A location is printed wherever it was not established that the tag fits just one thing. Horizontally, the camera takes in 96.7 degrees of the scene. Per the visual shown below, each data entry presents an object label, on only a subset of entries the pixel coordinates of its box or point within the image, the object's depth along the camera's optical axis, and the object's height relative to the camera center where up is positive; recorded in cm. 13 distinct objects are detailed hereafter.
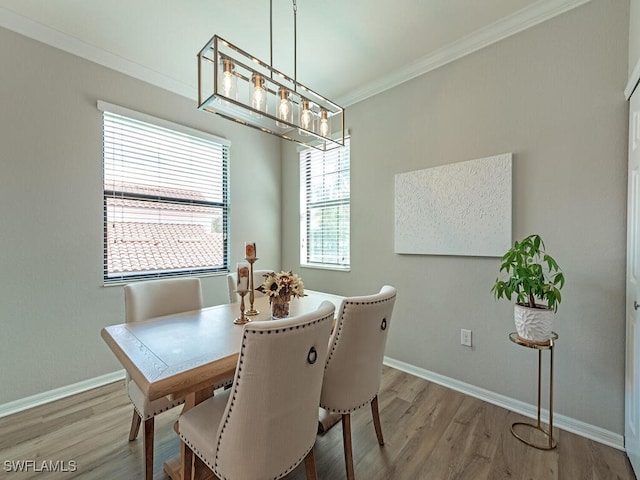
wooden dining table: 103 -50
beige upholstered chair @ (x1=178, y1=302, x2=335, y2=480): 90 -57
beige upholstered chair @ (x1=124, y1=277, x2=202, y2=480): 132 -47
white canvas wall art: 205 +23
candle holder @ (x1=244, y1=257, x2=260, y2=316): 169 -33
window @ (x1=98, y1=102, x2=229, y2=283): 247 +37
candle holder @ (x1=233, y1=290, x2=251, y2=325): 163 -48
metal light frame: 138 +83
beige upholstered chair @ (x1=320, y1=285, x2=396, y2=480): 131 -57
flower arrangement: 159 -28
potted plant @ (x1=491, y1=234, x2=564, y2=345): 159 -32
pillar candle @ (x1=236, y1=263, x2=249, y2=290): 167 -24
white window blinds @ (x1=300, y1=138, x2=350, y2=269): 316 +35
